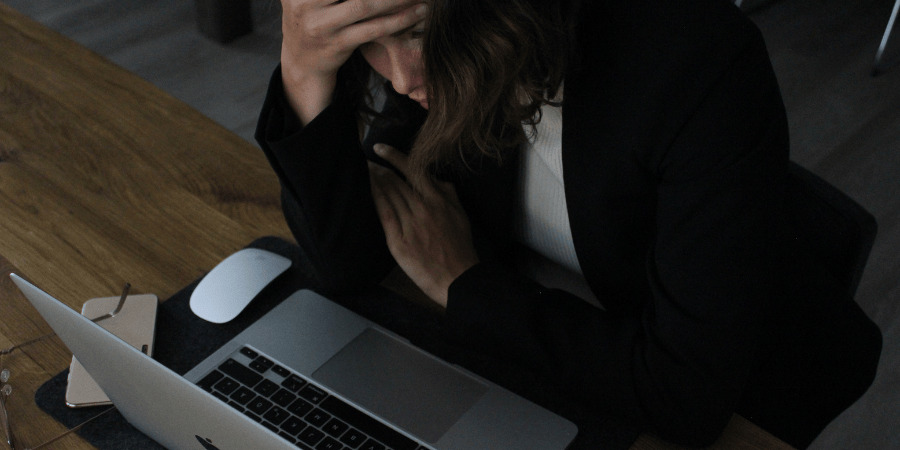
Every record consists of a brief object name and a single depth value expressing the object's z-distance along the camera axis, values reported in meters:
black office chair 0.89
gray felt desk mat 0.81
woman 0.78
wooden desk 0.96
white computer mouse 0.93
